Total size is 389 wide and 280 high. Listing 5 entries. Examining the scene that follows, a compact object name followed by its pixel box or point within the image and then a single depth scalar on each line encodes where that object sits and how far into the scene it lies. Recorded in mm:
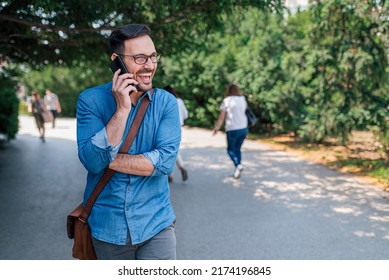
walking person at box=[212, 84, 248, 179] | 7973
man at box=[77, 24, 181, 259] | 1986
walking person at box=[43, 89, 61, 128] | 16844
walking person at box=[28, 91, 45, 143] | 14367
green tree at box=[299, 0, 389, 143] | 9445
